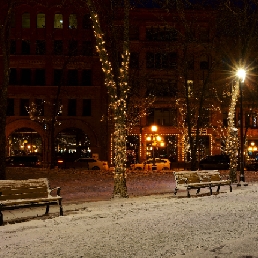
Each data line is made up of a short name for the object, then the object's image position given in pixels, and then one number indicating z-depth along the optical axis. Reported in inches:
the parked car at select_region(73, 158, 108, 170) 1888.5
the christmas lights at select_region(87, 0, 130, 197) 689.0
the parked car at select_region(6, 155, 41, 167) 1913.1
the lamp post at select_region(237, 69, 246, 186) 993.5
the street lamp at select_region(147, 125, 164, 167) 1586.1
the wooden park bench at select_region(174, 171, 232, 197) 734.5
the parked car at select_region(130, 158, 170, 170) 1851.4
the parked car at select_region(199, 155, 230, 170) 2033.7
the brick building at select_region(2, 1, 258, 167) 2253.9
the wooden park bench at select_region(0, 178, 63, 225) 478.6
